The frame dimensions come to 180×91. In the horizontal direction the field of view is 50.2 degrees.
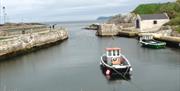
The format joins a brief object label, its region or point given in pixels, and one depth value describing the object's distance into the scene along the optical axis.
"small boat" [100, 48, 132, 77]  18.75
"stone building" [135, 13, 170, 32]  42.84
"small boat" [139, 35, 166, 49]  29.93
